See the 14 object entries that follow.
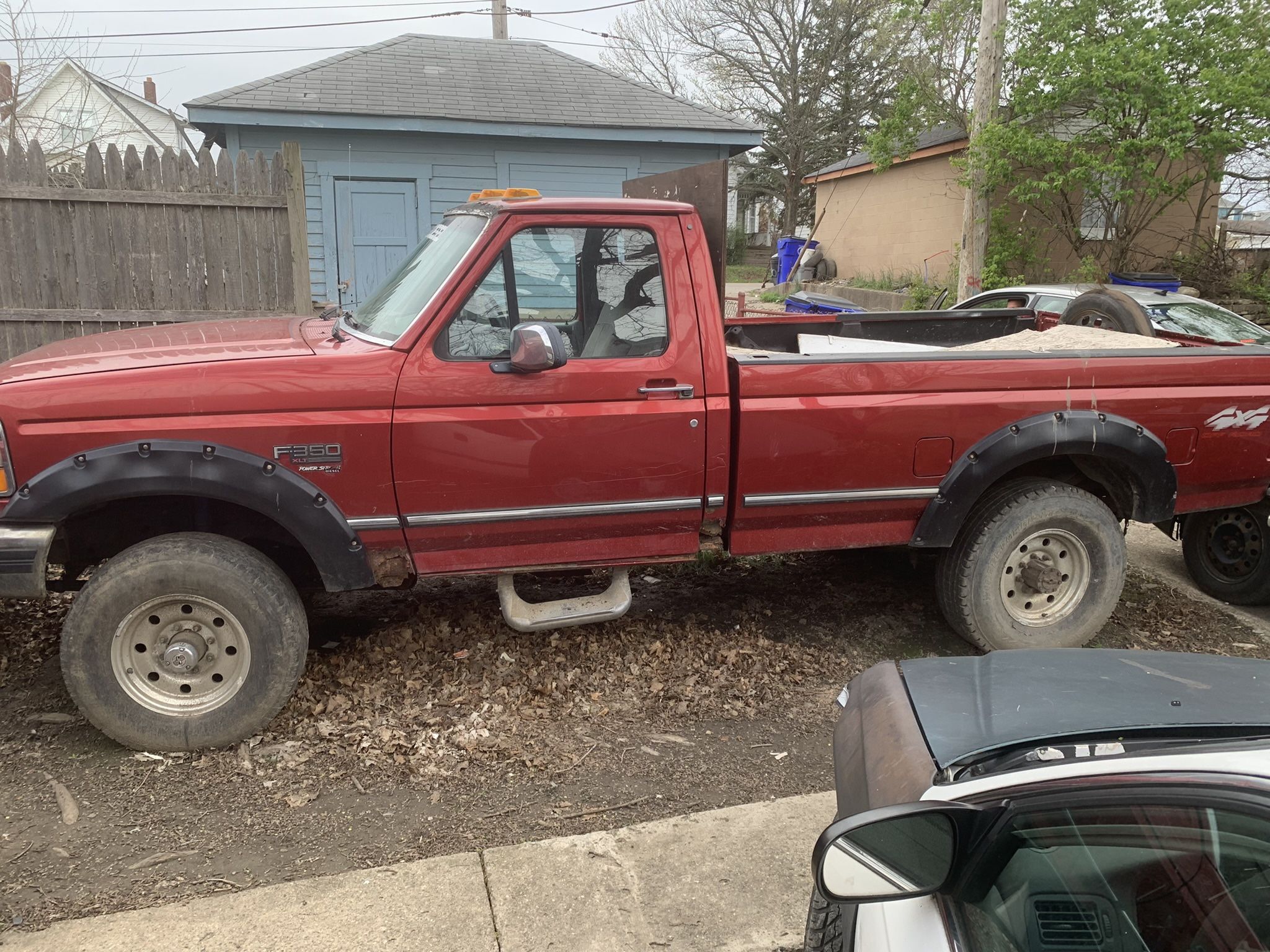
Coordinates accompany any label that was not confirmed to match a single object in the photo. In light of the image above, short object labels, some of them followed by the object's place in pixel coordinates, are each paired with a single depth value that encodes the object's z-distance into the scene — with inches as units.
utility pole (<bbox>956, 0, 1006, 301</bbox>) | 530.9
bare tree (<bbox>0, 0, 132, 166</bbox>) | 496.4
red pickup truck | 141.5
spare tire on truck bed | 223.3
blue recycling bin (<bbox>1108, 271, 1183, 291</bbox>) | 519.8
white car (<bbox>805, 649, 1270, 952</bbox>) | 58.2
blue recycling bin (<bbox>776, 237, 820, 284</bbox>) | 950.4
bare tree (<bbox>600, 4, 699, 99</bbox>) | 1498.5
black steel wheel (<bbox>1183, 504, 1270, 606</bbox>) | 215.0
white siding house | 568.1
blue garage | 460.1
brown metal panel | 170.7
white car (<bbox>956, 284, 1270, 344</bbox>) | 320.8
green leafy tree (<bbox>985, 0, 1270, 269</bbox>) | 500.7
